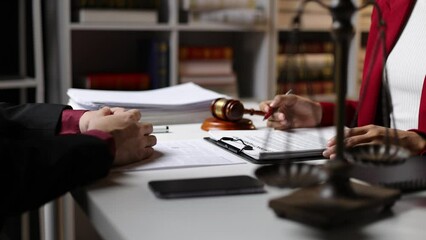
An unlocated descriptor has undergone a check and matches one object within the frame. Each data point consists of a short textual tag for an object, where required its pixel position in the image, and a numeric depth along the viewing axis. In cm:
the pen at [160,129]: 132
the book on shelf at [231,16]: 277
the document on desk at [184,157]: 97
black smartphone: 80
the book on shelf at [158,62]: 272
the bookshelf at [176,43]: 252
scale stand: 65
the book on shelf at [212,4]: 271
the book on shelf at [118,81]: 260
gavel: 133
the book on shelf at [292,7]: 301
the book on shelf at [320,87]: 303
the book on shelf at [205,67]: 282
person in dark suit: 78
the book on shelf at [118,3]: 249
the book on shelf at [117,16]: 249
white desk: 66
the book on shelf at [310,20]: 301
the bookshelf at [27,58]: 234
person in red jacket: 135
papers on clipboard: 103
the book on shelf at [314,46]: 306
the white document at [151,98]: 135
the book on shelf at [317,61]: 303
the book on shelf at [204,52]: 282
